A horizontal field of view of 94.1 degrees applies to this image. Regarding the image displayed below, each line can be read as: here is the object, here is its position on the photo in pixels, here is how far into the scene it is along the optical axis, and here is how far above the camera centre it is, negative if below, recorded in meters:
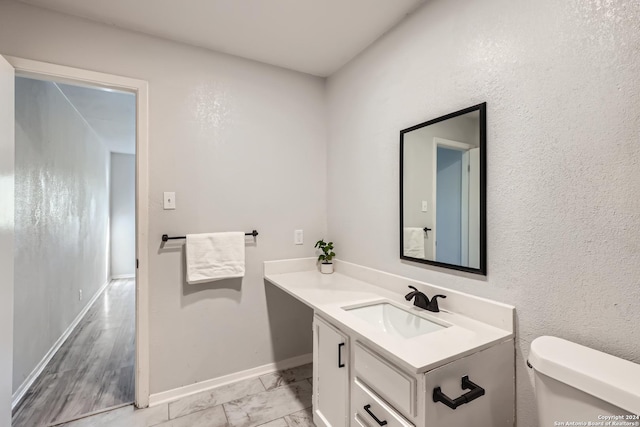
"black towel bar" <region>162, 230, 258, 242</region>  1.91 -0.16
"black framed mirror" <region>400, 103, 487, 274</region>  1.36 +0.11
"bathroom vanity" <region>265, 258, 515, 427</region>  1.00 -0.57
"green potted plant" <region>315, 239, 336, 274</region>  2.31 -0.34
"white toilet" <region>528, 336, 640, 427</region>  0.77 -0.48
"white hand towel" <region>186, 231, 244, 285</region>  1.94 -0.29
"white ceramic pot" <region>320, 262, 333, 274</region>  2.31 -0.42
